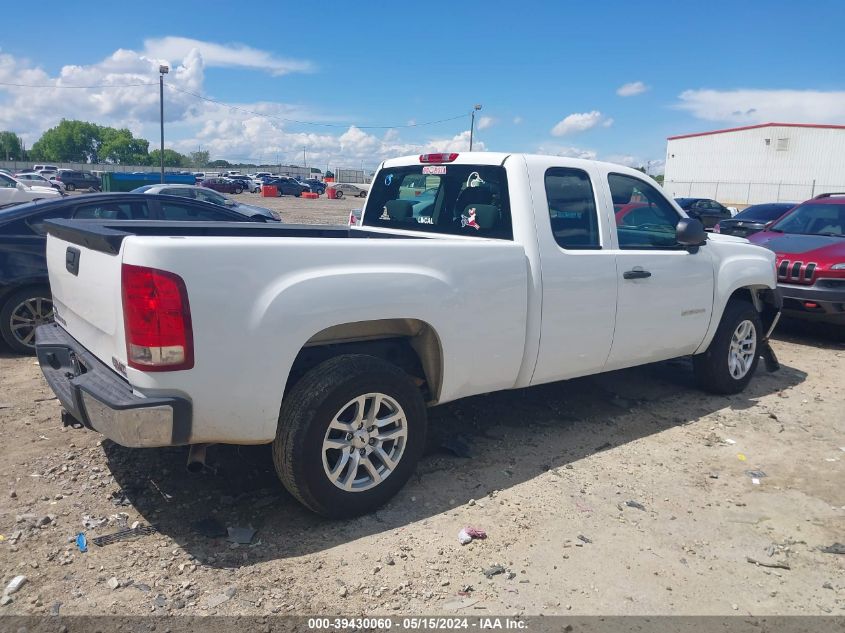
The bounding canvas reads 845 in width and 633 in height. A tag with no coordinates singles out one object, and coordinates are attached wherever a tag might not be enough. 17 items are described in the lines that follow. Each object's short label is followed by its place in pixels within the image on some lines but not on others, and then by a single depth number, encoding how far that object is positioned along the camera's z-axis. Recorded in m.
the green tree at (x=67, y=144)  135.12
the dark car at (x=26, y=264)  6.37
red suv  8.00
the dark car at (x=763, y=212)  14.80
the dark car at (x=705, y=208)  23.67
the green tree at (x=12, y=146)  123.60
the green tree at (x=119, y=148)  135.25
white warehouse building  45.41
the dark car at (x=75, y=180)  49.50
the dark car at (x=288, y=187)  58.11
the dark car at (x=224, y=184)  54.28
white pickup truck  2.97
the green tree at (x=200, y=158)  133.62
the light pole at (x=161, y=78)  28.66
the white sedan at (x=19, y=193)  18.27
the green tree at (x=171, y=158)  140.50
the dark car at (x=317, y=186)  66.19
